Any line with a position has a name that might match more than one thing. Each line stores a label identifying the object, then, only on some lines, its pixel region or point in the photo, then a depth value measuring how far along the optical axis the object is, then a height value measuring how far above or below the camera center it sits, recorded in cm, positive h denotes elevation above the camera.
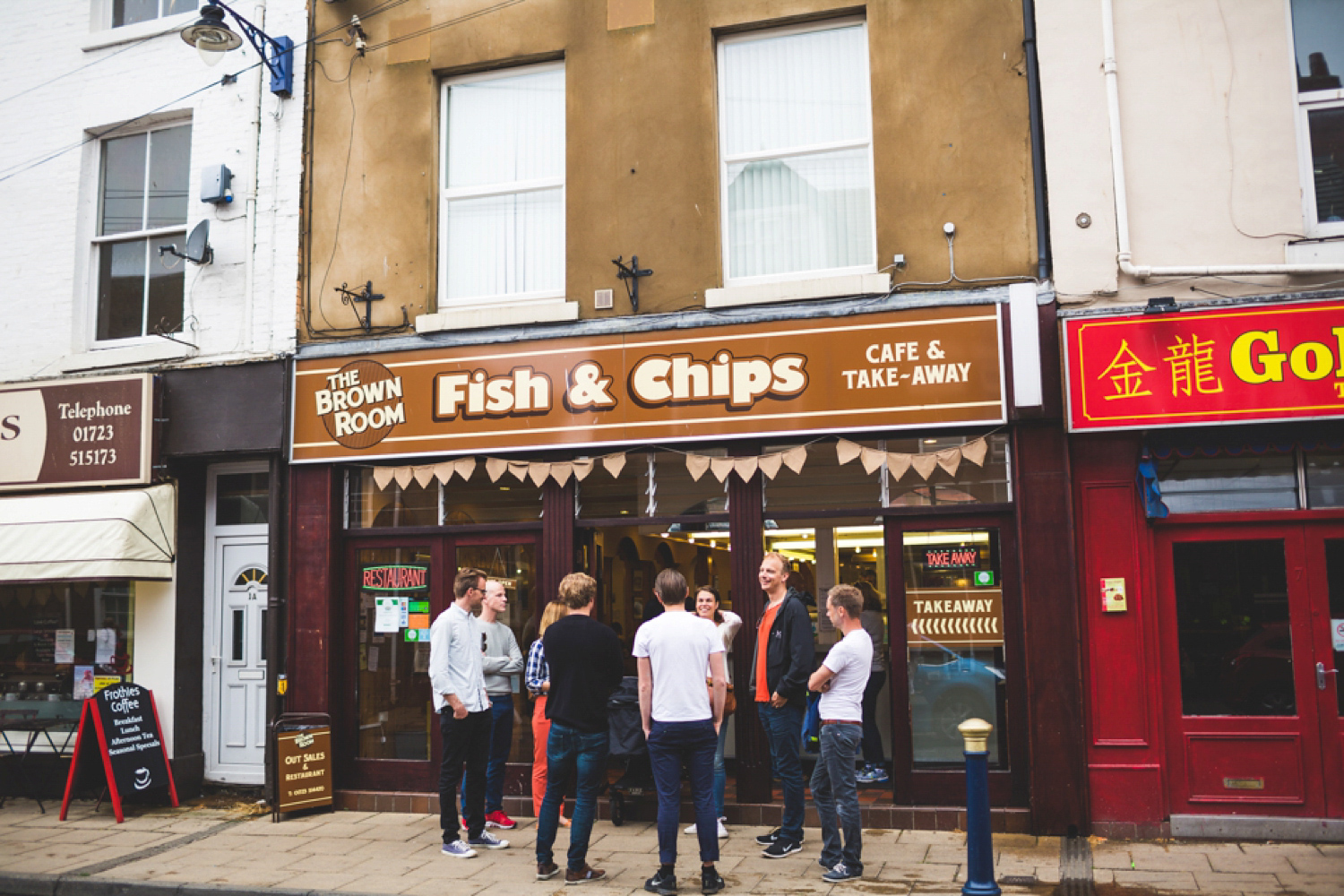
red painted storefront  778 +4
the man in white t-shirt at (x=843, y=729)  696 -98
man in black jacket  762 -74
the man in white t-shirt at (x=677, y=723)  669 -89
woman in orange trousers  843 -81
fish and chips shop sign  852 +162
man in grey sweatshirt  857 -75
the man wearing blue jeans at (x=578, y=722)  695 -90
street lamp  951 +488
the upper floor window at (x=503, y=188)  1005 +368
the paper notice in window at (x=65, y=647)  1098 -53
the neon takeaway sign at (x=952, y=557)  862 +13
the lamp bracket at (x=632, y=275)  934 +262
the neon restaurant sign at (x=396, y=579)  1005 +7
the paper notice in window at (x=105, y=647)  1082 -53
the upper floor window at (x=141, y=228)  1113 +374
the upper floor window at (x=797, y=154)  927 +365
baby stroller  830 -111
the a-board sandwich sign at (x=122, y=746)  953 -137
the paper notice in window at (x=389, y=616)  1009 -27
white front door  1048 -70
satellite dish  1056 +333
